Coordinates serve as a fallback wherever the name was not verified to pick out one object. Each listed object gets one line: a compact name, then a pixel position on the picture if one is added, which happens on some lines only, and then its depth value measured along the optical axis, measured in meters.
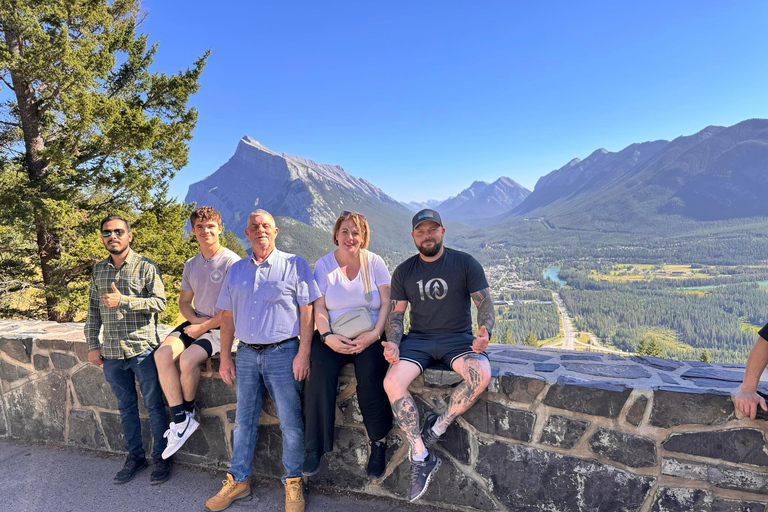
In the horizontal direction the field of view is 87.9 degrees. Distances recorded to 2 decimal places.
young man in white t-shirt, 2.77
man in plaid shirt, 2.83
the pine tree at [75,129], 9.34
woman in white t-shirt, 2.43
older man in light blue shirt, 2.50
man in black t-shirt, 2.32
